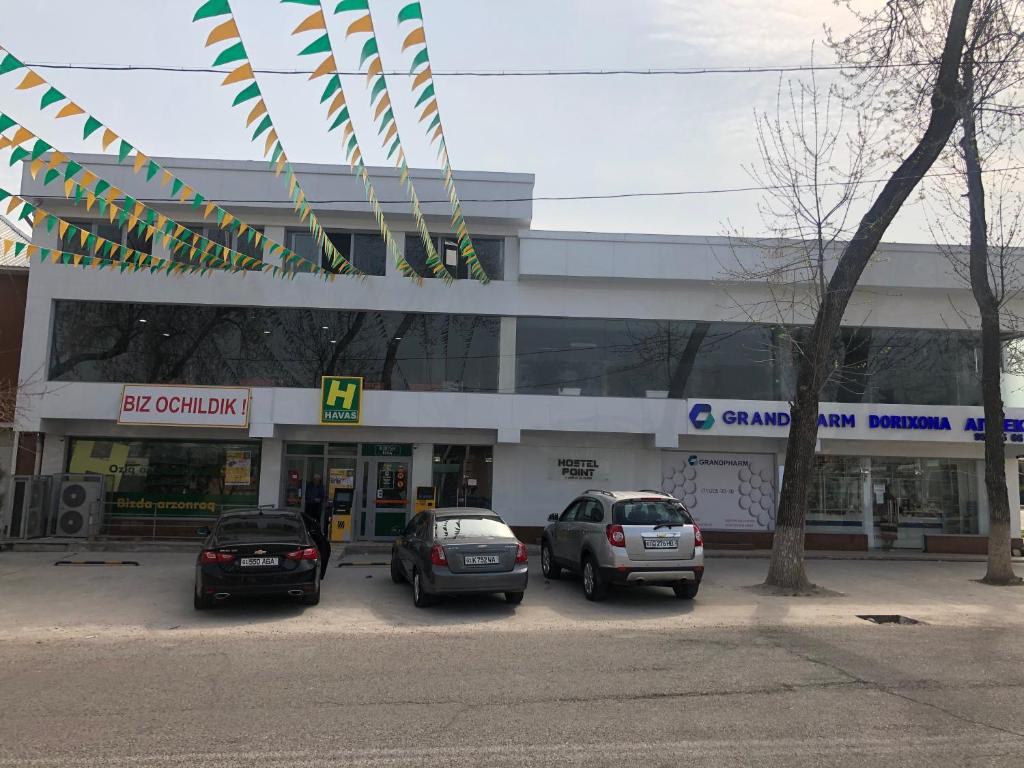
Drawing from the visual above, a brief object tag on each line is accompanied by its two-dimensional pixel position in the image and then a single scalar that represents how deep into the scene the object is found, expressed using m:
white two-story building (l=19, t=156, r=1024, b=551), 18.02
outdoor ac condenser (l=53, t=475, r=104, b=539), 17.33
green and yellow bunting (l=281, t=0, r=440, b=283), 6.80
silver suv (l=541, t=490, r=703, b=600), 11.03
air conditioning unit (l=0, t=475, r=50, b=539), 16.75
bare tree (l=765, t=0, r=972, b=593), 13.00
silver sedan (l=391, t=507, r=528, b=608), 10.37
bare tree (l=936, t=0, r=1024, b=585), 14.36
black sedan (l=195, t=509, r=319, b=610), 9.99
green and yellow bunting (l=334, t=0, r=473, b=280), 6.59
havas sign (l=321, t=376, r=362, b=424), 17.83
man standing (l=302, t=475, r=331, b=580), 17.86
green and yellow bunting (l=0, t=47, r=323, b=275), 7.44
